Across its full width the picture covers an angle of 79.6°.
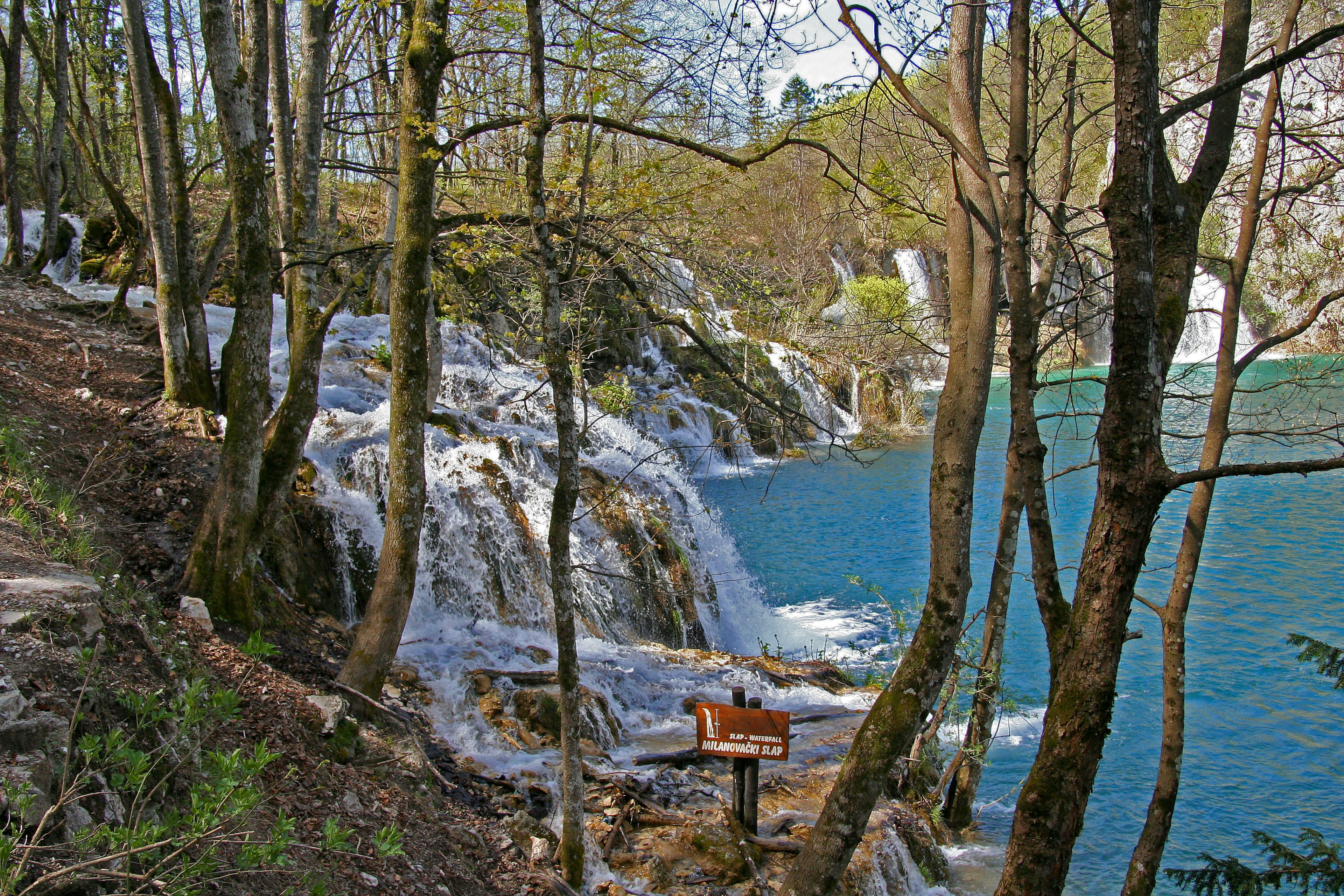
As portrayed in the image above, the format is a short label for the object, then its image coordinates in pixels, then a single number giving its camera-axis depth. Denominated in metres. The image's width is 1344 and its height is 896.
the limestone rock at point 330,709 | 4.43
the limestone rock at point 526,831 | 4.58
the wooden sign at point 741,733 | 4.96
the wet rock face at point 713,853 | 4.80
